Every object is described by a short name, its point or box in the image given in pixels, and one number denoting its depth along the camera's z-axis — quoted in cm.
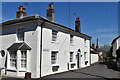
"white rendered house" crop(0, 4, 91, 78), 864
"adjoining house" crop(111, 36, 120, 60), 2130
